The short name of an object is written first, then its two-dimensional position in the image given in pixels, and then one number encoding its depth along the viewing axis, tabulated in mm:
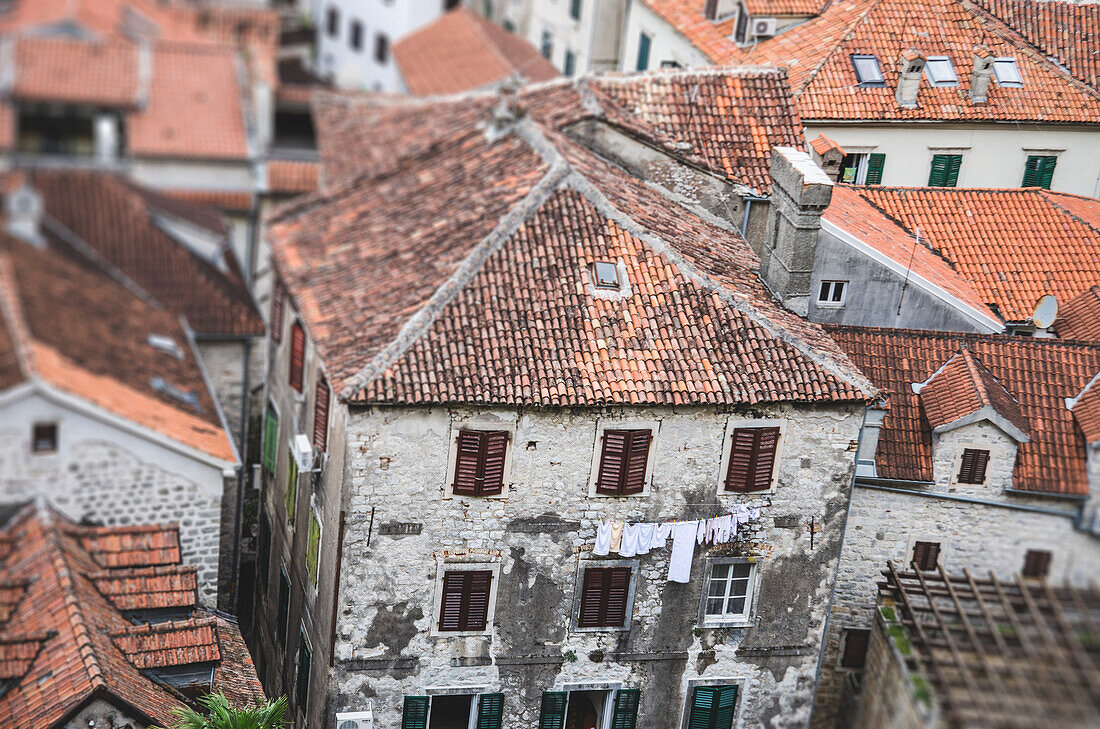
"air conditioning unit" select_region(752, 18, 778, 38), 46594
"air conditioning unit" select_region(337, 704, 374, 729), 32406
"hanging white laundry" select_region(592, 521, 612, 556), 32594
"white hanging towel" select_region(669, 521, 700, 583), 33062
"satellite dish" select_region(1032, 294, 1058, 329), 39875
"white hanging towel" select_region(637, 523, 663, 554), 32844
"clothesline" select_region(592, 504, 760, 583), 32719
